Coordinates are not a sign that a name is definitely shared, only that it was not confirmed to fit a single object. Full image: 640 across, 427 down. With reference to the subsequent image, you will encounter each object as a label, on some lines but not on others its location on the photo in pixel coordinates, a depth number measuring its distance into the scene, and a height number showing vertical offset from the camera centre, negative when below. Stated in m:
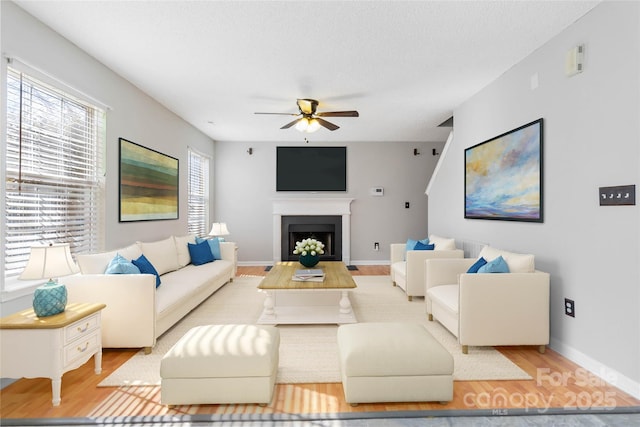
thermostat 7.29 +0.50
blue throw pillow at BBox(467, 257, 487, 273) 3.24 -0.50
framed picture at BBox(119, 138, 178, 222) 3.81 +0.39
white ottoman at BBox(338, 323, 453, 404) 2.00 -0.97
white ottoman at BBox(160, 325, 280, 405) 1.97 -0.97
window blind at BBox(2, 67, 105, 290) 2.46 +0.36
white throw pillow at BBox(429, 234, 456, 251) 4.53 -0.41
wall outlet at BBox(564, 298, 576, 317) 2.68 -0.76
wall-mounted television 7.19 +1.01
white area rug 2.42 -1.17
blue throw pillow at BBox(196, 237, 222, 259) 5.14 -0.51
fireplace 7.14 +0.07
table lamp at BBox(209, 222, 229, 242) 5.94 -0.30
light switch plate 2.20 +0.14
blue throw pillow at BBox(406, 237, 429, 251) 4.90 -0.45
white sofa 2.73 -0.78
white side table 2.04 -0.85
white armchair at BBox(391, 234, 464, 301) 4.25 -0.66
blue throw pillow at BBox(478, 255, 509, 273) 2.95 -0.46
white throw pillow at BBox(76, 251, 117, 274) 2.93 -0.46
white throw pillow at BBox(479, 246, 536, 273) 2.89 -0.42
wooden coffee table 3.39 -0.98
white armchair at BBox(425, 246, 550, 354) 2.77 -0.79
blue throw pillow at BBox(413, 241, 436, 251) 4.73 -0.46
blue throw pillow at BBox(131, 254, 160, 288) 3.26 -0.53
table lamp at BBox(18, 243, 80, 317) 2.05 -0.38
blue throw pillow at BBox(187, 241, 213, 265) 4.82 -0.59
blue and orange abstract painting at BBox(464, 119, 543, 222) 3.14 +0.43
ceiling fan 4.09 +1.26
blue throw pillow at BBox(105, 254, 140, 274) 2.88 -0.48
